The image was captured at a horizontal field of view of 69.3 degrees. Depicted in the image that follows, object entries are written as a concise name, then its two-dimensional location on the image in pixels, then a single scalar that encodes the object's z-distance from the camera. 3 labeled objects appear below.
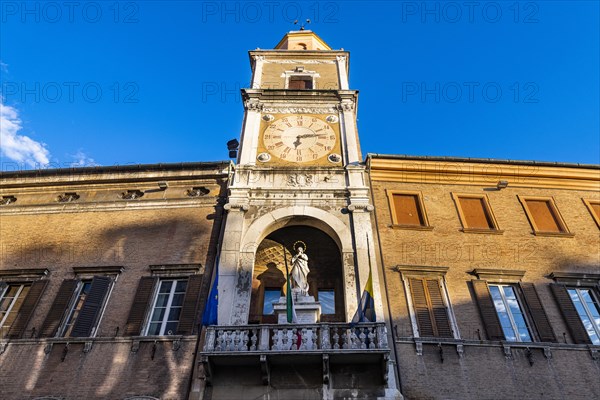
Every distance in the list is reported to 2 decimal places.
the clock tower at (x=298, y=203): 14.02
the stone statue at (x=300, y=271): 13.93
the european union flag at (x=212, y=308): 11.70
